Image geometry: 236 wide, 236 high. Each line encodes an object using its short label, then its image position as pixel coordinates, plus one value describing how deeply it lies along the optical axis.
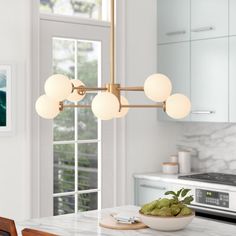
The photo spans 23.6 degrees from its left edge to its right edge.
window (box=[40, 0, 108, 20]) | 4.75
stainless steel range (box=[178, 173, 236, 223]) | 4.10
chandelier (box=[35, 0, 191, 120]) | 2.46
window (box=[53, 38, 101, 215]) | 4.47
